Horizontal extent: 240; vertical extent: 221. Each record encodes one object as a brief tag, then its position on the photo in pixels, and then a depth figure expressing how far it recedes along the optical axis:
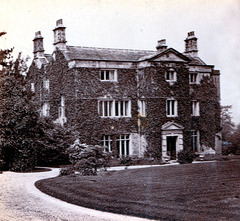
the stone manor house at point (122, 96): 31.06
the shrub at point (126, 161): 28.44
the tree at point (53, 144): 27.97
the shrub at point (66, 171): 21.95
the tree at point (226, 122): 50.80
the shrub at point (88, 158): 21.97
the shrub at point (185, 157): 28.22
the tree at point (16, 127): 23.55
